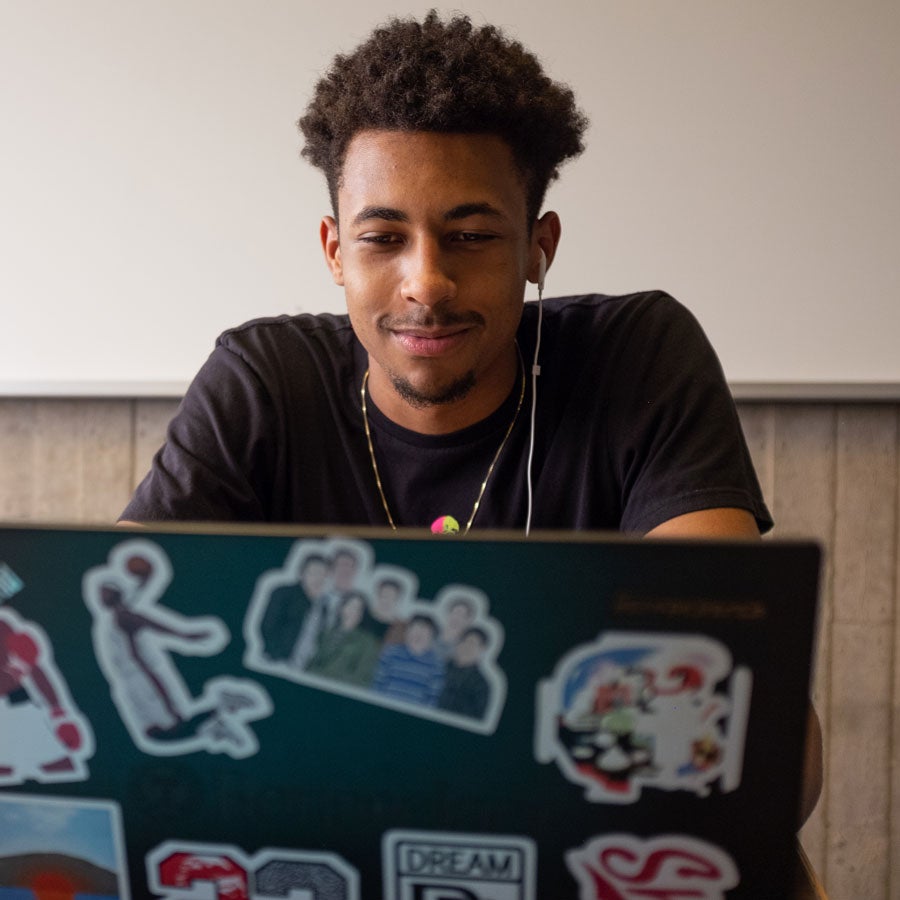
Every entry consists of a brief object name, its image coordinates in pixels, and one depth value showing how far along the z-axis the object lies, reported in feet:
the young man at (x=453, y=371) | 3.62
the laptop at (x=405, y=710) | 1.42
